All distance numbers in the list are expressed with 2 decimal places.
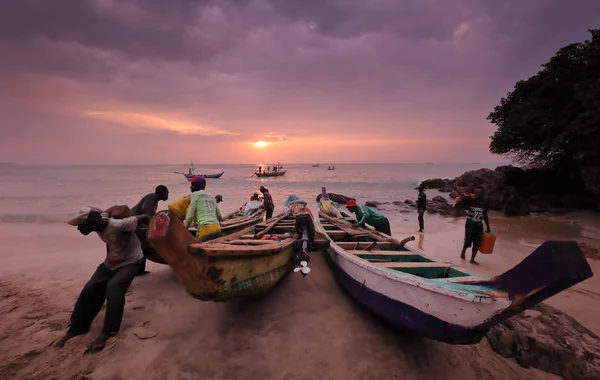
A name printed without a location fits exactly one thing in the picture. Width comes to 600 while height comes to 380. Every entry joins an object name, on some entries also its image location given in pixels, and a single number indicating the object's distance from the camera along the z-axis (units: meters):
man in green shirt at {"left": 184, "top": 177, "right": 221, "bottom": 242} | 5.34
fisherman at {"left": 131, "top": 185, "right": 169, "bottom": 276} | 5.79
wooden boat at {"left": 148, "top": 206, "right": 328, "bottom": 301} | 2.95
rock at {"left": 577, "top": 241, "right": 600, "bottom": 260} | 8.49
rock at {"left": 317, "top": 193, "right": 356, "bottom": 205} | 26.41
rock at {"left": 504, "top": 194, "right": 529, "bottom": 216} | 16.76
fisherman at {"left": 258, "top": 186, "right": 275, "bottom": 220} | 11.13
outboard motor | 5.45
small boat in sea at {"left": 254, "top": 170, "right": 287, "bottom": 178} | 67.00
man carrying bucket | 7.28
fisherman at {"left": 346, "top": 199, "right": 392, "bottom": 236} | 7.58
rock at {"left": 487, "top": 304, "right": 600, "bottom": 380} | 3.87
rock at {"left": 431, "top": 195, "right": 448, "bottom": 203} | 23.20
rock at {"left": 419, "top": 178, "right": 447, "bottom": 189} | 39.41
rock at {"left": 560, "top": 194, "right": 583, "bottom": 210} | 16.34
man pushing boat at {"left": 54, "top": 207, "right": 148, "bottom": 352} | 3.87
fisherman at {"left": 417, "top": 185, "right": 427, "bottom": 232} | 12.92
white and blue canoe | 2.34
